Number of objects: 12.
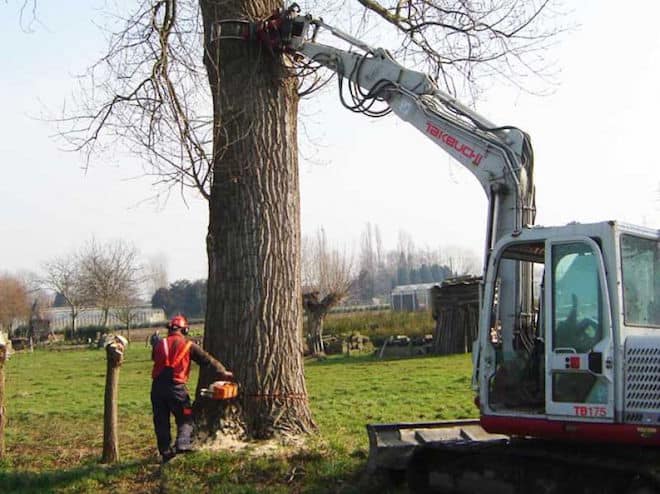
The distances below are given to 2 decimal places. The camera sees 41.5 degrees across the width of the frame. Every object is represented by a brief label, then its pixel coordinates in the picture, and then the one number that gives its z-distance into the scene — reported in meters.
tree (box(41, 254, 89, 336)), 57.13
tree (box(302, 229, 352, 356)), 33.59
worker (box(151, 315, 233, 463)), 9.10
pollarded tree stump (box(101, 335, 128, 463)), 10.43
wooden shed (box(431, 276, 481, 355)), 29.83
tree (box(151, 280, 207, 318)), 73.88
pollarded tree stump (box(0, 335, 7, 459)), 11.38
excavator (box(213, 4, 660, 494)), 6.80
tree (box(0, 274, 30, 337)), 65.50
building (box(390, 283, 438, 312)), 58.25
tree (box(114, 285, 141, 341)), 54.47
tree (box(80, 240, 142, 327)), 54.10
